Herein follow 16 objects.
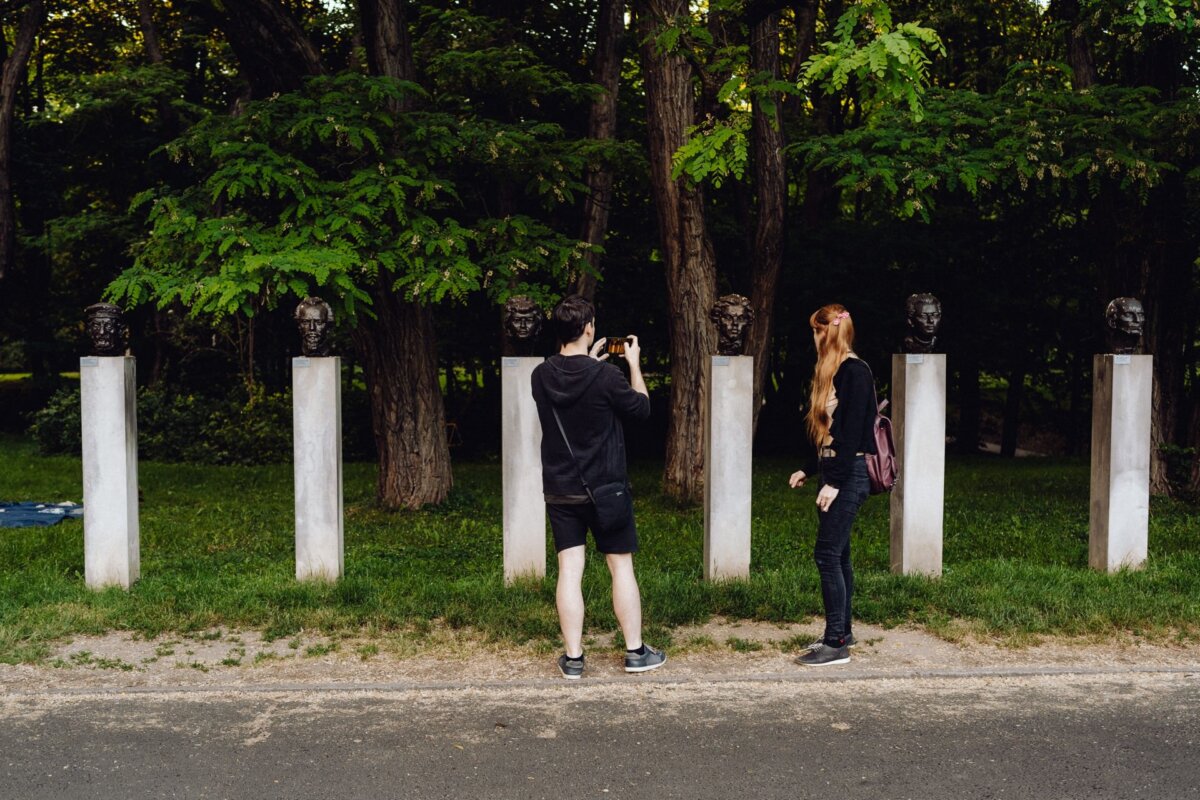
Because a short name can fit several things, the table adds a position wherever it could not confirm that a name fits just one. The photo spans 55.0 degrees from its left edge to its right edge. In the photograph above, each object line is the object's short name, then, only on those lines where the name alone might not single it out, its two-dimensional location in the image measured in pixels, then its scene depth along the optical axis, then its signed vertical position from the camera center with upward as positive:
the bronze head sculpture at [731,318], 7.68 +0.18
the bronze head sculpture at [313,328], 7.85 +0.12
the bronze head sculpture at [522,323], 7.65 +0.14
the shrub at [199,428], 19.50 -1.44
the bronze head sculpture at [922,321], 7.88 +0.16
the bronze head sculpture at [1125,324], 8.12 +0.15
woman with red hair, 6.06 -0.56
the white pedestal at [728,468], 7.76 -0.83
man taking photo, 5.87 -0.60
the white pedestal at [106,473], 7.83 -0.88
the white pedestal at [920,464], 7.96 -0.82
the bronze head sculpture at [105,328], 7.86 +0.12
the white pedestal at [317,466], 7.83 -0.83
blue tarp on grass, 11.95 -1.83
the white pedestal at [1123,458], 8.17 -0.81
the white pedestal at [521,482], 7.73 -0.92
